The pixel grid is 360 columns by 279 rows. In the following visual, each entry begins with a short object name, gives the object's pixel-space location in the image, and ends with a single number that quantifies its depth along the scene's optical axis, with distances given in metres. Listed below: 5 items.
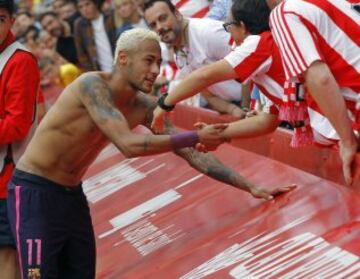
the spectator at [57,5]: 17.22
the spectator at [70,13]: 15.82
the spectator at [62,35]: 15.97
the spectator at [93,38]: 14.42
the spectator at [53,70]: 14.74
